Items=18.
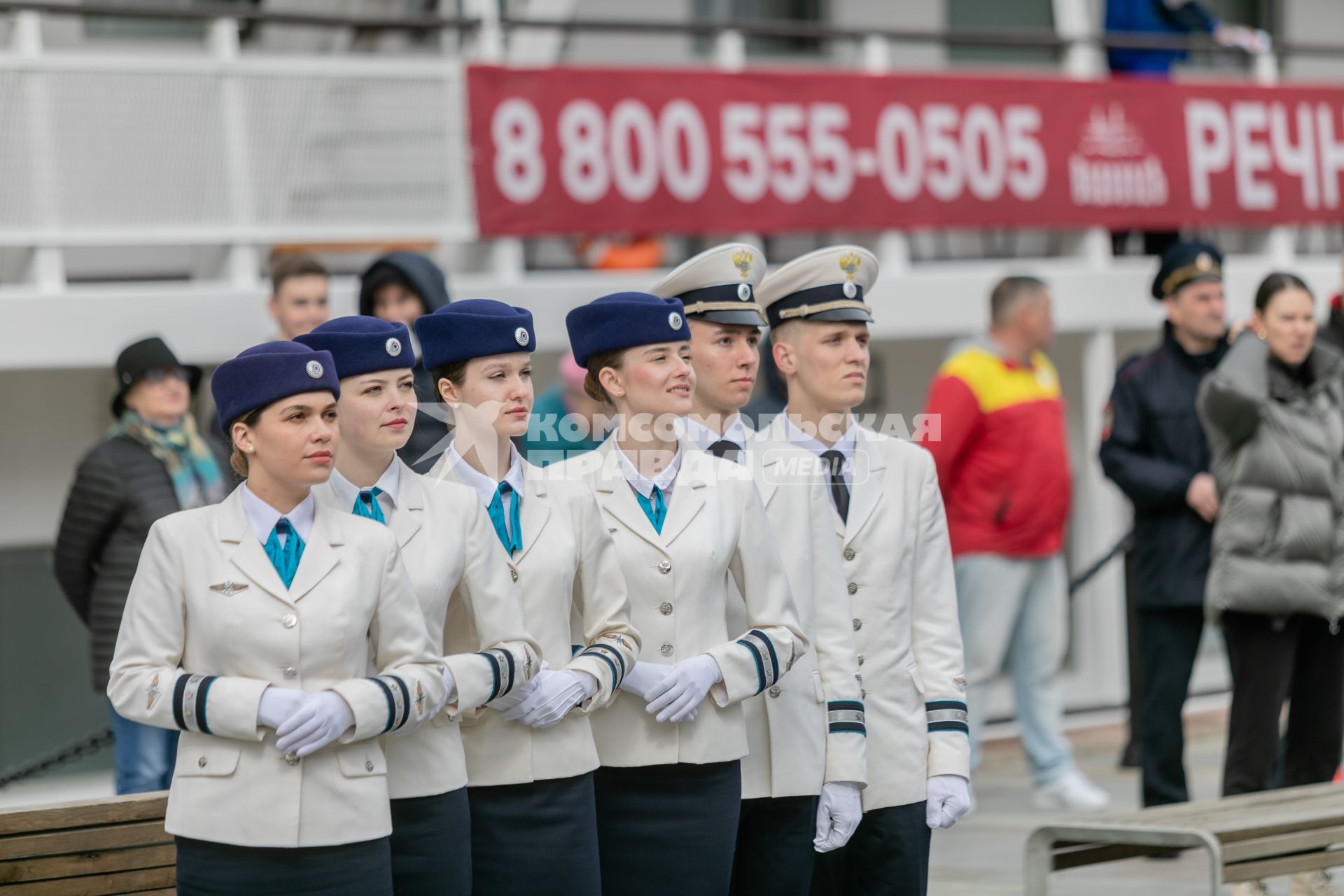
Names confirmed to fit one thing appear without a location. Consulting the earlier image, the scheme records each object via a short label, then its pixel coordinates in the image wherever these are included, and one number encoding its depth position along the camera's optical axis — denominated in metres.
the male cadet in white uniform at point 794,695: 9.08
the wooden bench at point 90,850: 9.39
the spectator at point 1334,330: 15.15
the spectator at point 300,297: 14.02
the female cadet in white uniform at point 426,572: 7.98
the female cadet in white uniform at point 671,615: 8.65
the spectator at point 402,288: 13.39
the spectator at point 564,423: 14.34
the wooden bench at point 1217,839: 9.94
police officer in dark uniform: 14.76
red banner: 19.11
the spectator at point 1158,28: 23.75
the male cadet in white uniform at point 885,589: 9.41
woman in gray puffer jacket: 13.52
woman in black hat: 13.34
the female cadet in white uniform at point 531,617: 8.29
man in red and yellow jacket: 17.05
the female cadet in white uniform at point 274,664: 7.38
